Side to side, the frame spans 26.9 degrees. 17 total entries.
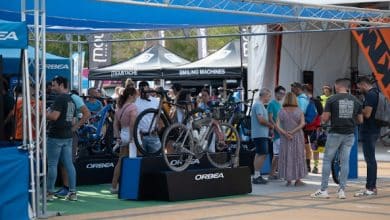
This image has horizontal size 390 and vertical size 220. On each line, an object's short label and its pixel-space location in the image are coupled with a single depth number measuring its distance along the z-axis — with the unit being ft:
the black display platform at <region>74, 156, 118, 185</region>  47.09
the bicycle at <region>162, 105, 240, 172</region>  41.04
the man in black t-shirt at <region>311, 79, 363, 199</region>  40.68
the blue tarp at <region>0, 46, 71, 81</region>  53.47
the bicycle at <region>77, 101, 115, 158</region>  54.08
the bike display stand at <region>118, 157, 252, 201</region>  39.83
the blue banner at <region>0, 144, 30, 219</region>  30.94
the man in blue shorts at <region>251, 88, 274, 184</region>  47.67
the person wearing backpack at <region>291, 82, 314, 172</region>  53.01
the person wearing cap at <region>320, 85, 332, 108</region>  62.75
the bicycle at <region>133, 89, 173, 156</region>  41.27
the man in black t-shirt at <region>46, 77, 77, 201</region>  38.14
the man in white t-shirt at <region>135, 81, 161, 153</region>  41.63
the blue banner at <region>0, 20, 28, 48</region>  29.96
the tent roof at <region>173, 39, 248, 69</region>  89.71
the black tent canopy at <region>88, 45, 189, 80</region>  91.55
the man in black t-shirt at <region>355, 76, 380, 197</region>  41.63
